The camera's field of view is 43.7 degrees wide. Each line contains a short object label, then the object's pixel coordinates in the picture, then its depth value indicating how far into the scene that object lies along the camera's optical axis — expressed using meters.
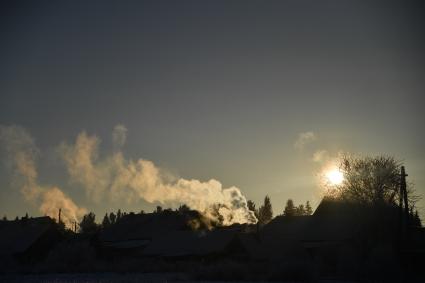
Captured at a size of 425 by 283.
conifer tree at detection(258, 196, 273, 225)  160.54
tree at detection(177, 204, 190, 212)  72.86
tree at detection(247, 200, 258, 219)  136.40
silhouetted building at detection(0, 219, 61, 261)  63.03
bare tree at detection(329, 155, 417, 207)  56.62
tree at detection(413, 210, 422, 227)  57.56
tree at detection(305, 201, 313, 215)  173.25
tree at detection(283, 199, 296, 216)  158.02
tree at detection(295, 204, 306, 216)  167.94
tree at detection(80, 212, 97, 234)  189.73
